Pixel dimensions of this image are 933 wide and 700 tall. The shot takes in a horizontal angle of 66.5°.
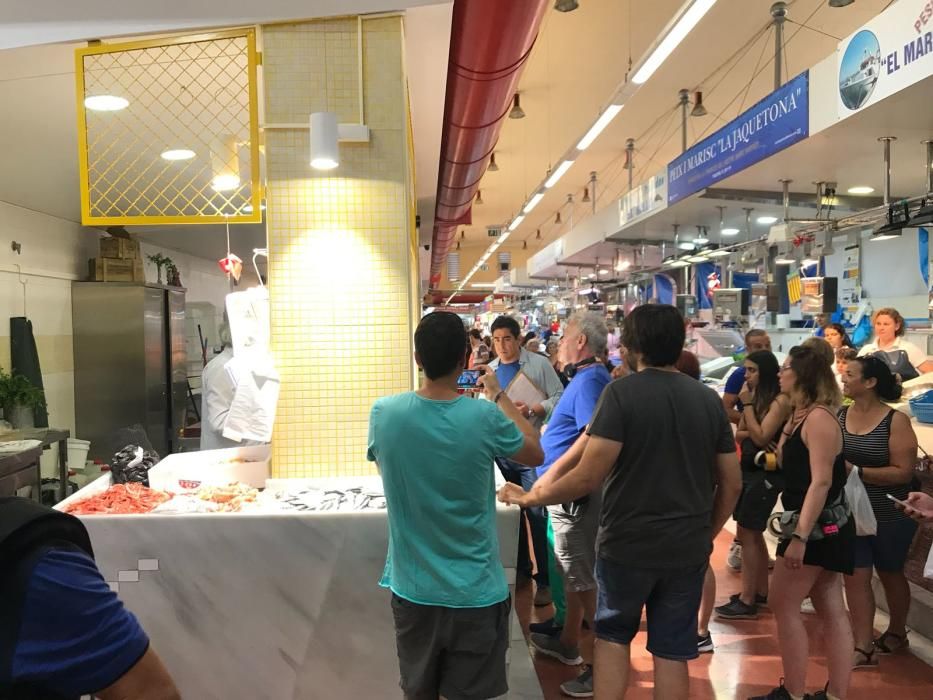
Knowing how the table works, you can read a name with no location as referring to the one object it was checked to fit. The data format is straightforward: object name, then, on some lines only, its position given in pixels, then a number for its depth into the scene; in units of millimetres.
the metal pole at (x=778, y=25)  6277
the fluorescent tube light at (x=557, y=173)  7196
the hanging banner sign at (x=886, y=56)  3539
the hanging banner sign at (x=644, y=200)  7727
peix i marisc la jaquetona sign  4797
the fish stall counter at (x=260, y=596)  2764
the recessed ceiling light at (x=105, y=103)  3426
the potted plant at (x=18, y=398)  5504
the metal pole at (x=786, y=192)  7098
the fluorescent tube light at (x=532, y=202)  9605
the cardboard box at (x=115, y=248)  7449
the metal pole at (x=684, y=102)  8655
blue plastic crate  4410
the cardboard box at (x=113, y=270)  7406
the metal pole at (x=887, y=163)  5357
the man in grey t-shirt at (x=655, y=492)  2379
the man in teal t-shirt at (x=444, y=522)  2029
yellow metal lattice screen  3266
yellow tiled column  3371
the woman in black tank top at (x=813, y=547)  2848
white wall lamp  3021
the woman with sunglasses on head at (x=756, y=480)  3891
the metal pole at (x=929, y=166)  5299
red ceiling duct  3256
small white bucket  6539
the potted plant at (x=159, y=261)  8398
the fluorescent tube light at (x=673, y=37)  3738
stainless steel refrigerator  7286
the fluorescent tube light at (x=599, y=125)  5480
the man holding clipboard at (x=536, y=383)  4340
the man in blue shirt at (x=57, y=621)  917
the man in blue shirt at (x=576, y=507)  3301
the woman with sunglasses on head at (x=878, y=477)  3414
